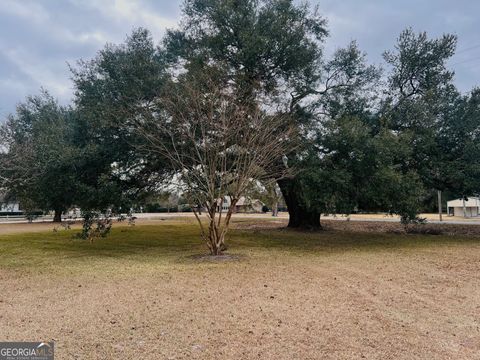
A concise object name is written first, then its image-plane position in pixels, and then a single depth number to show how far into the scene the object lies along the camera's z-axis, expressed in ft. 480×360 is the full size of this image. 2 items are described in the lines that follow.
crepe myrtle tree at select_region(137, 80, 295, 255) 33.91
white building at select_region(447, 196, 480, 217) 143.84
